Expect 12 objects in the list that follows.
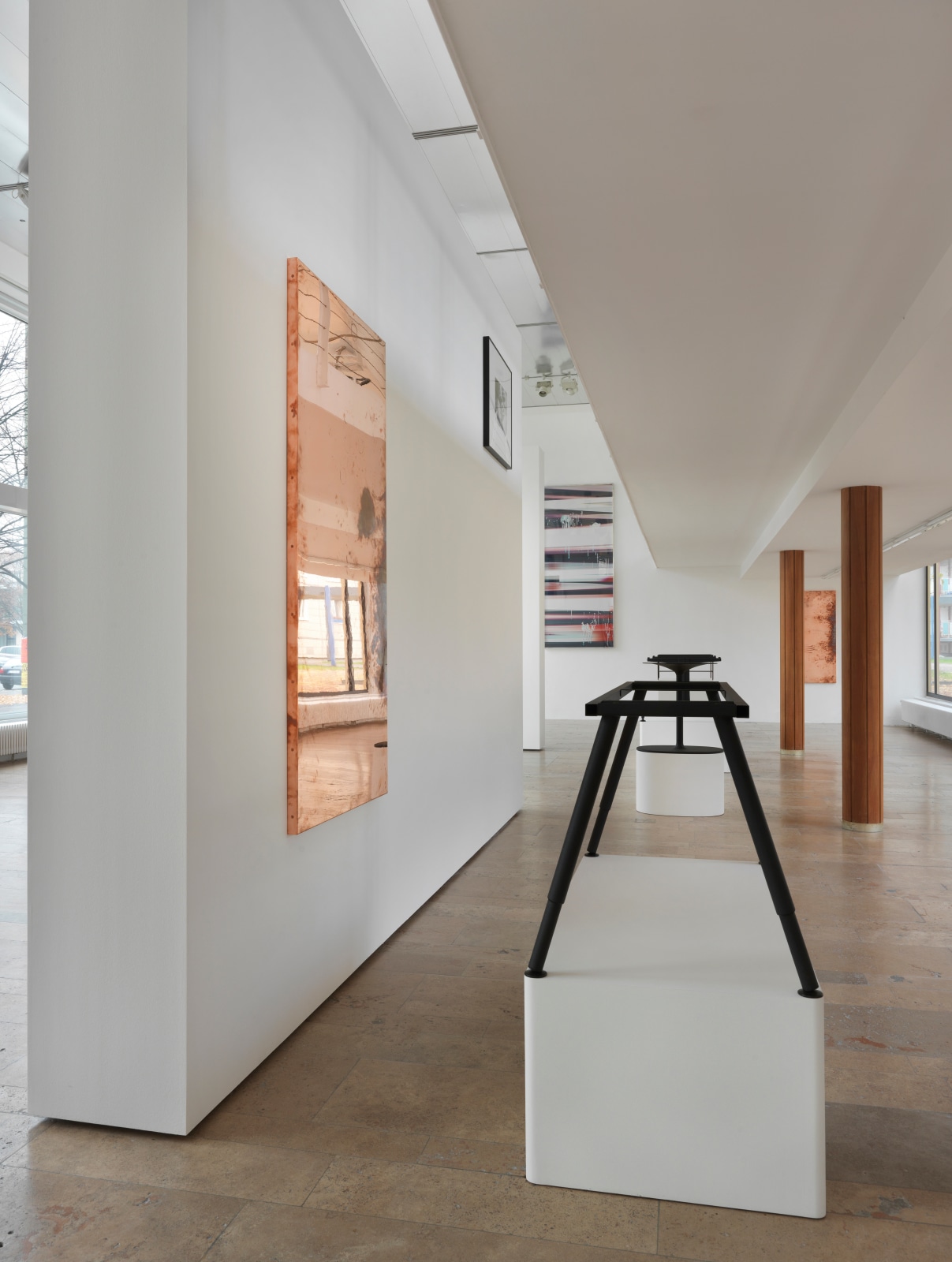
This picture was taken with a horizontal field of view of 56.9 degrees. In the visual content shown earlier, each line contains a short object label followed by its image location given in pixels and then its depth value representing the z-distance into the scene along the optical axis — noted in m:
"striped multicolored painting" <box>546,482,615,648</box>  15.80
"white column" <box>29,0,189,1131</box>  2.32
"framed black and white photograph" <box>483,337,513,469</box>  5.85
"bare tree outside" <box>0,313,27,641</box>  9.55
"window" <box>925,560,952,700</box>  13.95
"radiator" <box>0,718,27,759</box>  9.77
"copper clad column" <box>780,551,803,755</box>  10.99
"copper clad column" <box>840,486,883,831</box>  6.43
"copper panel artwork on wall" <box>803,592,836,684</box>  15.38
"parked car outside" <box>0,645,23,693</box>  9.98
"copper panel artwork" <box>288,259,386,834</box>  2.95
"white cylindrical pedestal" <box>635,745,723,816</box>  6.71
